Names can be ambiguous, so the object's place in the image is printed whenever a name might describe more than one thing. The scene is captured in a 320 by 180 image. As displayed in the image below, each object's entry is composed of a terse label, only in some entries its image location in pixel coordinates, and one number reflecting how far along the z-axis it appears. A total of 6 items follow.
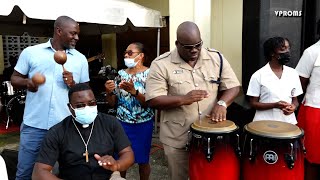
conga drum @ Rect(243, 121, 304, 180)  2.53
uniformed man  2.74
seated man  2.39
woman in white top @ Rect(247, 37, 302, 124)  3.03
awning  4.01
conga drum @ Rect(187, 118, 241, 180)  2.59
